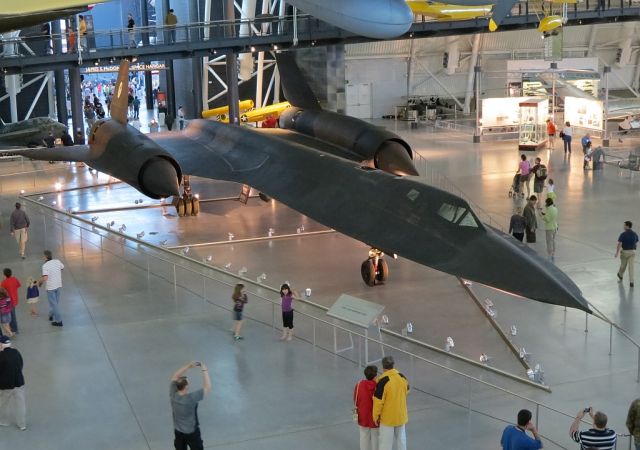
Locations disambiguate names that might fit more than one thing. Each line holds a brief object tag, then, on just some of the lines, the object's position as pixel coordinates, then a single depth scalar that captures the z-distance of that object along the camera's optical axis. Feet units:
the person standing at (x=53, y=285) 43.91
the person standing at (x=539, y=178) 70.23
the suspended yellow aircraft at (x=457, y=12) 90.02
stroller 70.97
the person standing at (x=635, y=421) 26.35
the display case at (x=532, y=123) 103.65
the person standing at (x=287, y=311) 40.45
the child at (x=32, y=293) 44.70
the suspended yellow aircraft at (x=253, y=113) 119.55
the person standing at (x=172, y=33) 97.66
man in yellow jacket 27.27
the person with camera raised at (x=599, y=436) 24.82
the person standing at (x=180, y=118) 124.16
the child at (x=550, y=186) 62.85
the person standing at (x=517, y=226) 56.18
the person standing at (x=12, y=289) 42.37
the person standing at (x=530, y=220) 58.18
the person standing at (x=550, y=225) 53.67
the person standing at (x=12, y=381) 31.22
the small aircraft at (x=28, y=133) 112.37
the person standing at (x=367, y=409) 27.63
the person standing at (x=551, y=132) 107.96
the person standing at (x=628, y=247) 48.01
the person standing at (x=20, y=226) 57.11
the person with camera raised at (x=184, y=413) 26.99
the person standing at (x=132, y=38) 96.63
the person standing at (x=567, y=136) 97.50
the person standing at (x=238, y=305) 41.27
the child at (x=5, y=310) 40.42
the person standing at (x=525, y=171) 72.39
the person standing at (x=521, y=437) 24.02
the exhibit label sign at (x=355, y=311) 37.24
